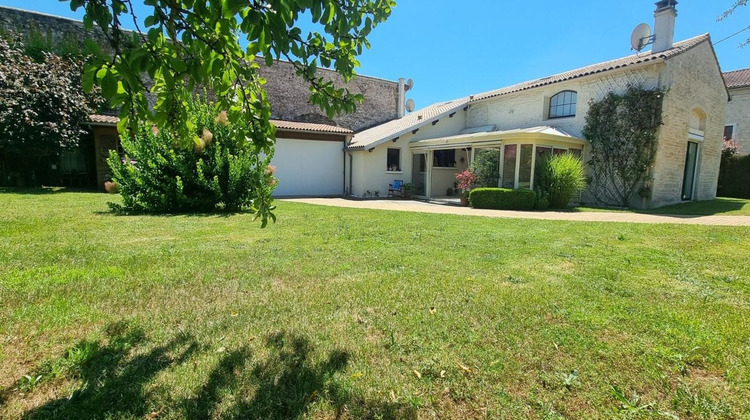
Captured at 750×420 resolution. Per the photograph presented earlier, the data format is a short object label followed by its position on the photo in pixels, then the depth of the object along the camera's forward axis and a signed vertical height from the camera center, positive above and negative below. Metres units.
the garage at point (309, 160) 17.03 +0.76
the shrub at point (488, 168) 13.87 +0.41
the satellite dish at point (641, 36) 14.78 +6.23
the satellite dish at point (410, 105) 25.84 +5.35
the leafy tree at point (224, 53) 1.51 +0.65
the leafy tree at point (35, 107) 13.14 +2.47
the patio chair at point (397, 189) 17.19 -0.62
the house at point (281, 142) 15.61 +1.54
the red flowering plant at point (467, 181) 14.03 -0.13
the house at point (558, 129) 13.09 +2.38
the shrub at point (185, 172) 9.00 +0.01
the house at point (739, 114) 20.58 +4.13
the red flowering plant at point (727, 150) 18.59 +1.77
